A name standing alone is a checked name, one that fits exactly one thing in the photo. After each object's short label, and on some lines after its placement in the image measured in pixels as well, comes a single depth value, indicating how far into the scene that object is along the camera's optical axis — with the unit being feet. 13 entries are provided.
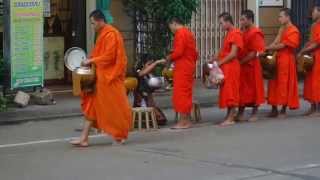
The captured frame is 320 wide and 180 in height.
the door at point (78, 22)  53.36
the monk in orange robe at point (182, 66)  39.04
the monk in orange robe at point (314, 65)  44.32
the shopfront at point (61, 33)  52.95
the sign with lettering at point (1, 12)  48.53
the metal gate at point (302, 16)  63.67
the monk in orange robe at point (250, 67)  42.06
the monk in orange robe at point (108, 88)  34.09
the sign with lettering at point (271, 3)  62.03
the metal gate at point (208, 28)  59.57
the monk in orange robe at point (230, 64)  40.55
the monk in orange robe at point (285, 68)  43.16
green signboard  44.55
